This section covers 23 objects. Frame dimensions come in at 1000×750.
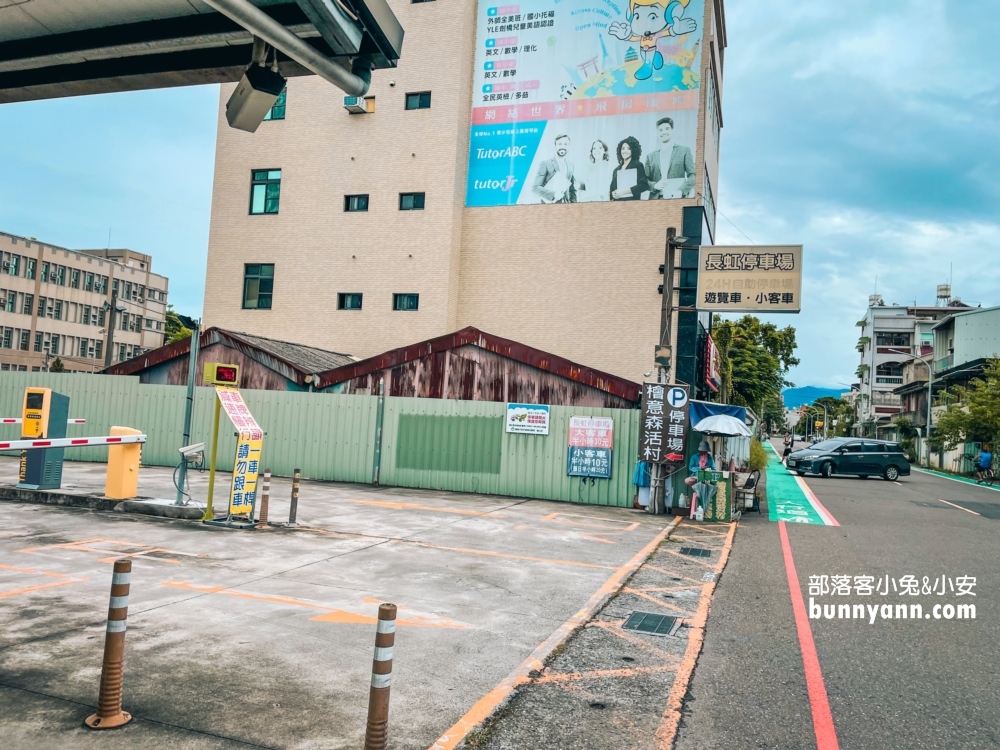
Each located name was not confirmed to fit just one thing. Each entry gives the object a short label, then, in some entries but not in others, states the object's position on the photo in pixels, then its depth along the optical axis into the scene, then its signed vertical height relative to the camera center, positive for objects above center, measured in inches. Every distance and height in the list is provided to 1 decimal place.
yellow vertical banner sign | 500.4 -23.6
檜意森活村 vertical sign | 682.2 +14.7
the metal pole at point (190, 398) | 532.7 +13.1
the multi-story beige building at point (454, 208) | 1052.5 +336.6
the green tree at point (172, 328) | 2790.4 +330.4
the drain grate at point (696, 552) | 488.7 -73.0
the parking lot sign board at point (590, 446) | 721.0 -9.9
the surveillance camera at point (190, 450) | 509.4 -23.6
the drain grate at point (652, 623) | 303.7 -76.9
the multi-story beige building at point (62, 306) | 2642.7 +396.0
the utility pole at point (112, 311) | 1489.4 +204.2
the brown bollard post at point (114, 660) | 186.1 -62.8
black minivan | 1312.7 -19.4
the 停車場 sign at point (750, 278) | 731.4 +164.1
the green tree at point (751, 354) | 1692.9 +224.1
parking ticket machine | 585.3 -33.3
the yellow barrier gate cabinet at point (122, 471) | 553.0 -43.7
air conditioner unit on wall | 1157.5 +495.9
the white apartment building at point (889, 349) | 3420.3 +472.7
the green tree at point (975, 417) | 1494.7 +79.6
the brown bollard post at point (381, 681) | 162.1 -55.4
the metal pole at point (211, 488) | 506.2 -49.0
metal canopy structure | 157.4 +84.1
